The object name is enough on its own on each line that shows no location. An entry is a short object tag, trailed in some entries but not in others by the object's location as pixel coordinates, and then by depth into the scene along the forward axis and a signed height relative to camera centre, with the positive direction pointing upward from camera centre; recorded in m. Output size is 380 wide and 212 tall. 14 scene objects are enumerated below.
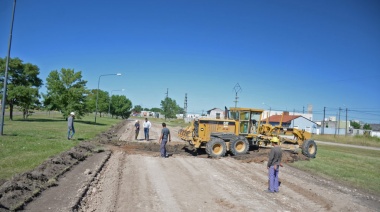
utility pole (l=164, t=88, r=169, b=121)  95.11 +4.02
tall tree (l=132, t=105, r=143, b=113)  177.91 +4.70
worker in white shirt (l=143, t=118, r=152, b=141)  24.55 -0.71
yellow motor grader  17.11 -0.65
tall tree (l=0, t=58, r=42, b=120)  38.69 +3.52
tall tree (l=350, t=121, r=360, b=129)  142.19 +2.46
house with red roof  70.44 +1.00
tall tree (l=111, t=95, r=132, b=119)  95.75 +3.46
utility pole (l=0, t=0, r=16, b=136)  17.53 +2.03
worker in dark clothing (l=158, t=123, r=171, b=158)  15.73 -1.13
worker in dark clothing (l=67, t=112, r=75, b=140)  19.01 -0.54
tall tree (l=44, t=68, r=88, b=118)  44.59 +2.77
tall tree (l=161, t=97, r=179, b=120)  94.94 +3.73
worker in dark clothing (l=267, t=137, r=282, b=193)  9.46 -1.24
